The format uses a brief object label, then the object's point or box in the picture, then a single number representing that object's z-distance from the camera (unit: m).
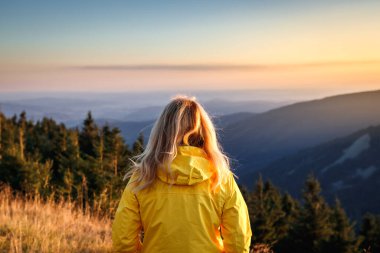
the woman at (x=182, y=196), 3.18
